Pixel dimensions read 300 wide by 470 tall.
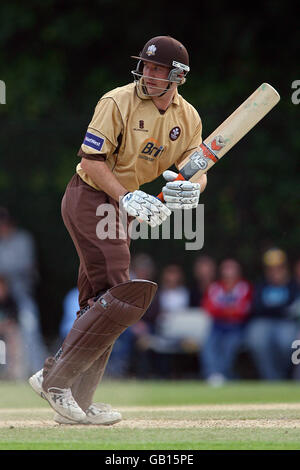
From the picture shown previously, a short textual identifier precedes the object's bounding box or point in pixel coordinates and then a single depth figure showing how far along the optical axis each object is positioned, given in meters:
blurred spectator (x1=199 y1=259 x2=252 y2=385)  17.83
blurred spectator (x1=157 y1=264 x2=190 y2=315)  18.52
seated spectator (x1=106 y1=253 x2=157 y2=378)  18.16
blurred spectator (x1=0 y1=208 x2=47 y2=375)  18.67
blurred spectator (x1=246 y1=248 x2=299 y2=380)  17.45
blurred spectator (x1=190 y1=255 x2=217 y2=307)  18.64
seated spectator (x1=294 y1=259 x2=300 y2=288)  17.94
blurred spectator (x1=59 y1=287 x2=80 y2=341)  18.73
